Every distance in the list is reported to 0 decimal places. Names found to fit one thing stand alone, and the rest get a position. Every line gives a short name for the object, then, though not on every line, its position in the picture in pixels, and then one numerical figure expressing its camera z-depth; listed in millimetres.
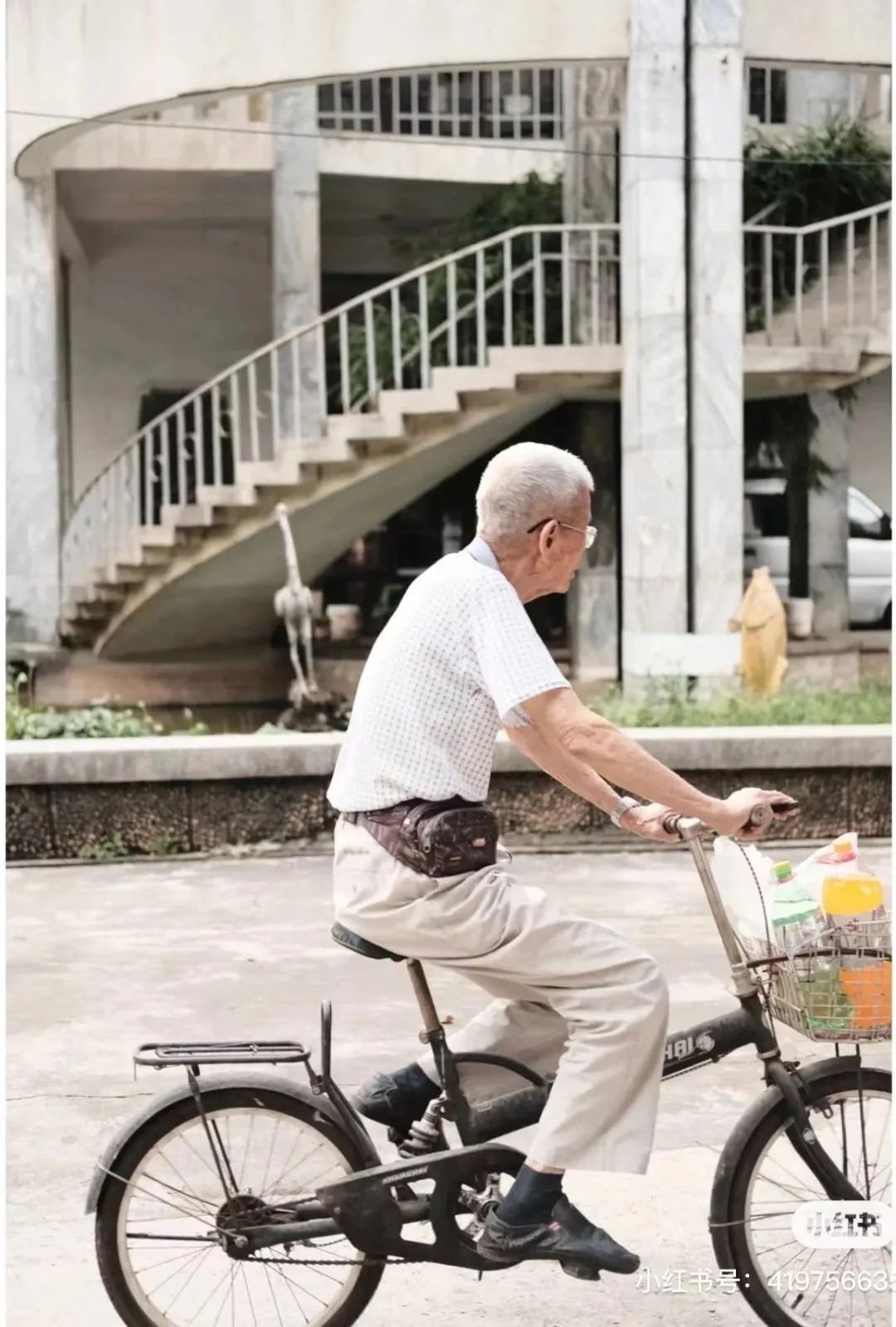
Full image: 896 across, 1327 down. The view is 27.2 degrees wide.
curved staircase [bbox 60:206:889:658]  11758
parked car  13625
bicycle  3158
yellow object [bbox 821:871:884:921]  3059
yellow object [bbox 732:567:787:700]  10680
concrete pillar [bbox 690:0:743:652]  10914
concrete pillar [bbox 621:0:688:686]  10898
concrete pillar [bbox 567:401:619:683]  12688
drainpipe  10953
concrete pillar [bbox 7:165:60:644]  12336
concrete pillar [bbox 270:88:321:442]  13414
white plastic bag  3094
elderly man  3057
